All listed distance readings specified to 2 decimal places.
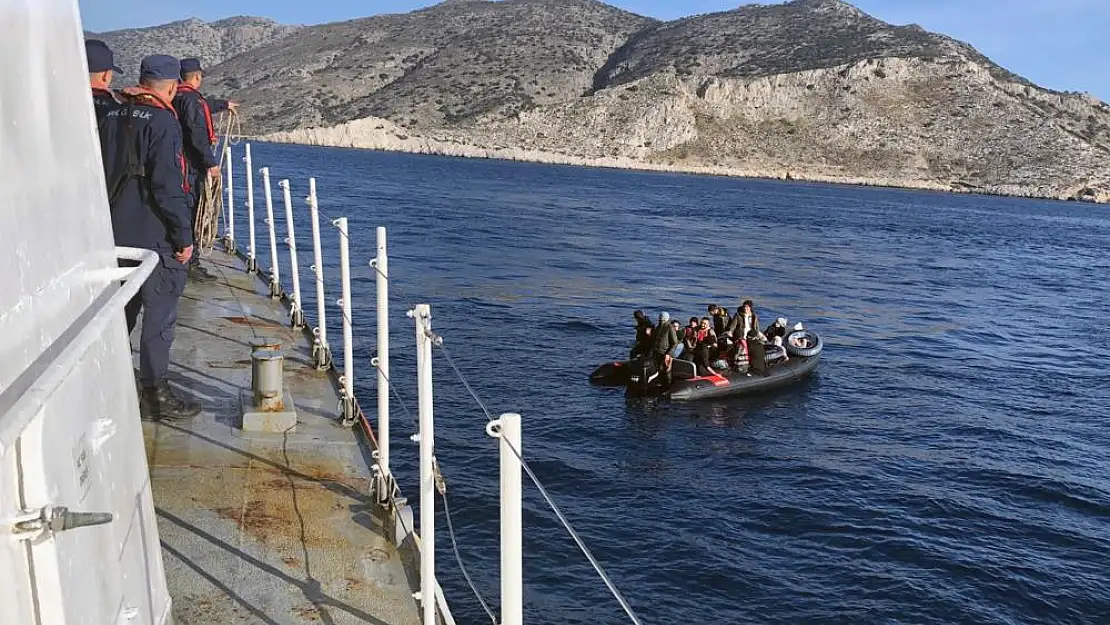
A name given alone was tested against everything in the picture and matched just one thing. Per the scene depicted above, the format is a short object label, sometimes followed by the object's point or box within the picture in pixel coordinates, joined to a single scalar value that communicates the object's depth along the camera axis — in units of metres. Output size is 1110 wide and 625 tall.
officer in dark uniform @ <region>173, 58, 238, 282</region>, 8.16
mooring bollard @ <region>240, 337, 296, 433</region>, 6.97
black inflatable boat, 19.80
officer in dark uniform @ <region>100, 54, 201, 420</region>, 6.34
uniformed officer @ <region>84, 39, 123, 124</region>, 6.01
